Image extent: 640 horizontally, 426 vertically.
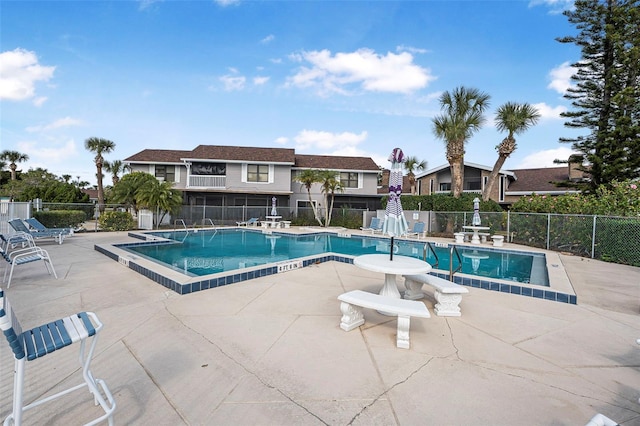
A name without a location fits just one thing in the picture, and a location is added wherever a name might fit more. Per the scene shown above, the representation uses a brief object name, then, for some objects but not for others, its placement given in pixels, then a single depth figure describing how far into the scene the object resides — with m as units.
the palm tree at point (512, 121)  18.08
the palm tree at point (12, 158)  41.94
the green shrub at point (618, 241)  8.85
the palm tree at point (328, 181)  20.02
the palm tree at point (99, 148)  28.61
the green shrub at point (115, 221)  16.17
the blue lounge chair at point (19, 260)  5.36
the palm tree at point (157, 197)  16.95
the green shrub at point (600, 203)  10.05
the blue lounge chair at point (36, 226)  11.09
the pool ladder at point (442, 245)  13.62
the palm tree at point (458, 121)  18.61
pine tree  14.87
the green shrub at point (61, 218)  14.30
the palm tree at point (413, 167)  33.13
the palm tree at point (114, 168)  36.44
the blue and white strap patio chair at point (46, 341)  1.73
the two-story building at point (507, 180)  25.25
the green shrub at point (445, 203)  17.84
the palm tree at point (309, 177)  20.12
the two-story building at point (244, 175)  23.08
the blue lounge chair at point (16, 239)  6.84
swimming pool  5.75
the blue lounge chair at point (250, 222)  20.98
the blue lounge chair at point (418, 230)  15.85
